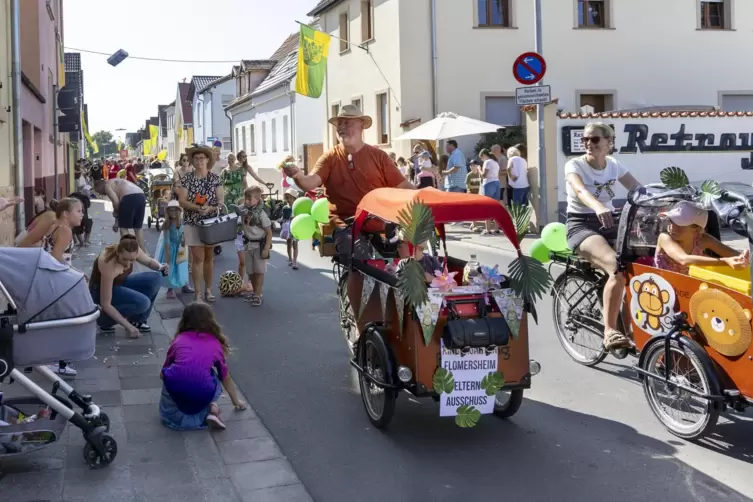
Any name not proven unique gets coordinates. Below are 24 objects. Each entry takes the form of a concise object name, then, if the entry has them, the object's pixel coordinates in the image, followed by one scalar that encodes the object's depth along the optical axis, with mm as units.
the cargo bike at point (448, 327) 5367
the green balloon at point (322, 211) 8023
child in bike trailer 5758
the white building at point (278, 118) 39062
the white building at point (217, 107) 62000
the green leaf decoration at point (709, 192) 6500
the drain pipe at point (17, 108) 12742
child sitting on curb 5816
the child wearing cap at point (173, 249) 11539
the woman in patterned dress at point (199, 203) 10734
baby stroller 4840
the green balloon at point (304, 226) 8328
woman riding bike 6727
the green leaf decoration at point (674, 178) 6922
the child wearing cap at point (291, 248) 14477
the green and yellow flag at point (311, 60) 25922
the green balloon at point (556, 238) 7691
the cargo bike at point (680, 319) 5117
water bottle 5805
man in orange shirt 7566
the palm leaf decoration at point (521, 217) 6113
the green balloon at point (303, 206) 8727
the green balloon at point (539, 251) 7684
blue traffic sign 16125
